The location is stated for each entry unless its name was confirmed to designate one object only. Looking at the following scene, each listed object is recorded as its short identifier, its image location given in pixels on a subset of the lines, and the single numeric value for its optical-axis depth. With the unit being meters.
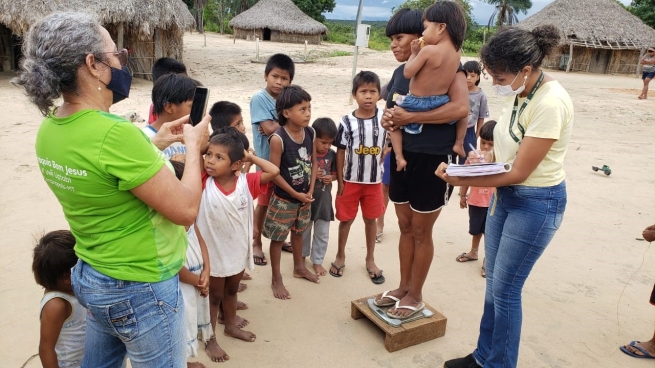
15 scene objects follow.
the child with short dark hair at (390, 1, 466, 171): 2.67
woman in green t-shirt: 1.46
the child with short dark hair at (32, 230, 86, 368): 2.03
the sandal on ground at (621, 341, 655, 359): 2.98
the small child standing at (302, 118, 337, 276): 3.68
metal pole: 11.55
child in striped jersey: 3.66
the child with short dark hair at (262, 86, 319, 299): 3.40
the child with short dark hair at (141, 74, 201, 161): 2.57
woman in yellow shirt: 2.18
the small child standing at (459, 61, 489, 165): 5.07
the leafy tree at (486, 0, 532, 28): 42.81
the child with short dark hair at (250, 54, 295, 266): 3.80
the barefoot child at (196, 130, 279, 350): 2.66
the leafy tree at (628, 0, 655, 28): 29.08
